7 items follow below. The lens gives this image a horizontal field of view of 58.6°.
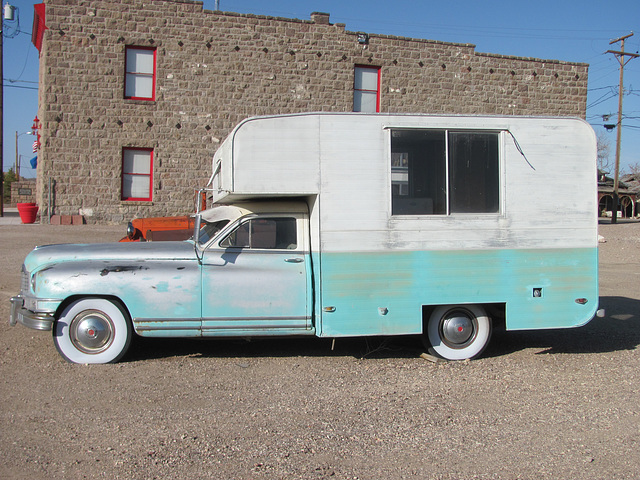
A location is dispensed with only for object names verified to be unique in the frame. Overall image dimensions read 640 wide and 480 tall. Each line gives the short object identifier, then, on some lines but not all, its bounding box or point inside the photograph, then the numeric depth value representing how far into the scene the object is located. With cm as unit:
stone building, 1755
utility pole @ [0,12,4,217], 2195
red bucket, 1792
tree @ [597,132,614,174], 6038
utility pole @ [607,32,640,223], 3128
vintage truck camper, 580
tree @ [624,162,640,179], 6880
